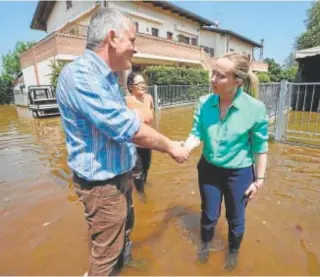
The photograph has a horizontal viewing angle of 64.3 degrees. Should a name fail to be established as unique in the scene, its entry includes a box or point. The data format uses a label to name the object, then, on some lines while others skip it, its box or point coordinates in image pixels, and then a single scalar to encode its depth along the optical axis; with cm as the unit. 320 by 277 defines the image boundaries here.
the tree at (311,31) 2620
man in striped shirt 144
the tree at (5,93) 2720
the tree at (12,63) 3158
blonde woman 197
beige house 1528
